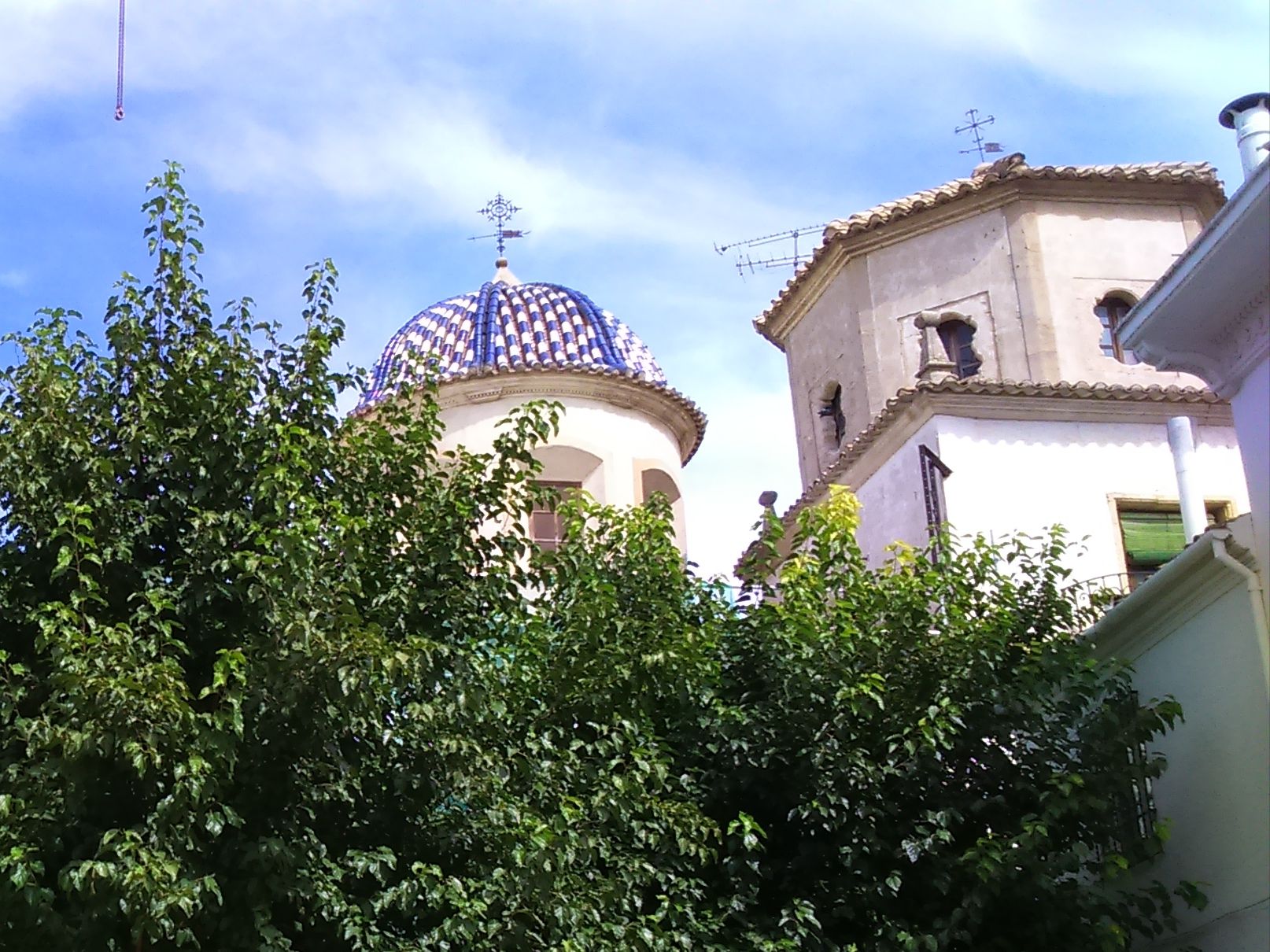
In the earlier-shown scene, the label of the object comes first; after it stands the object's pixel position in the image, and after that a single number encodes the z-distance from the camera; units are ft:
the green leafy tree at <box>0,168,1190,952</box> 27.48
